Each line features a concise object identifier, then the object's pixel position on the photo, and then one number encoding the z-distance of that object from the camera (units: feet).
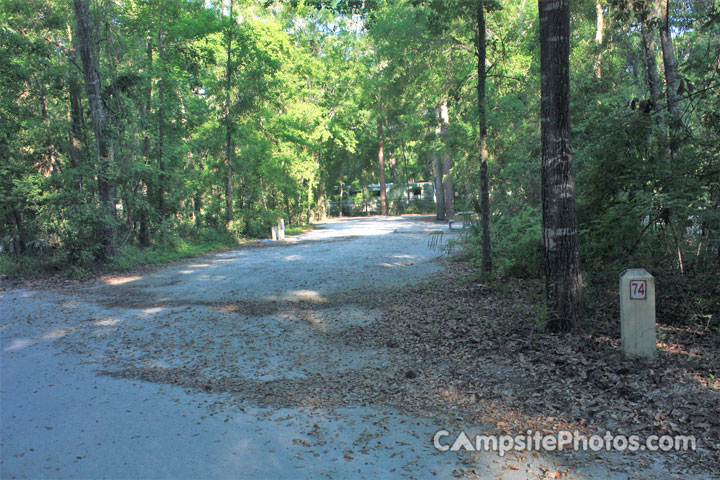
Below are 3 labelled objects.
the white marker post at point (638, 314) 16.71
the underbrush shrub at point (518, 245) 31.74
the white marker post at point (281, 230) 82.99
